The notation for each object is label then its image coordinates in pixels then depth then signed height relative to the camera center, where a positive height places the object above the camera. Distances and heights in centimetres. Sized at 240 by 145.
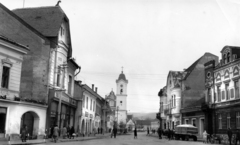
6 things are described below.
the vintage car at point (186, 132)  4050 -138
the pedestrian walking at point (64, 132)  3353 -136
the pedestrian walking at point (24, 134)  2552 -125
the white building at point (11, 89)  2581 +242
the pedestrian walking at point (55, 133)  2767 -122
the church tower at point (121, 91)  12450 +1117
